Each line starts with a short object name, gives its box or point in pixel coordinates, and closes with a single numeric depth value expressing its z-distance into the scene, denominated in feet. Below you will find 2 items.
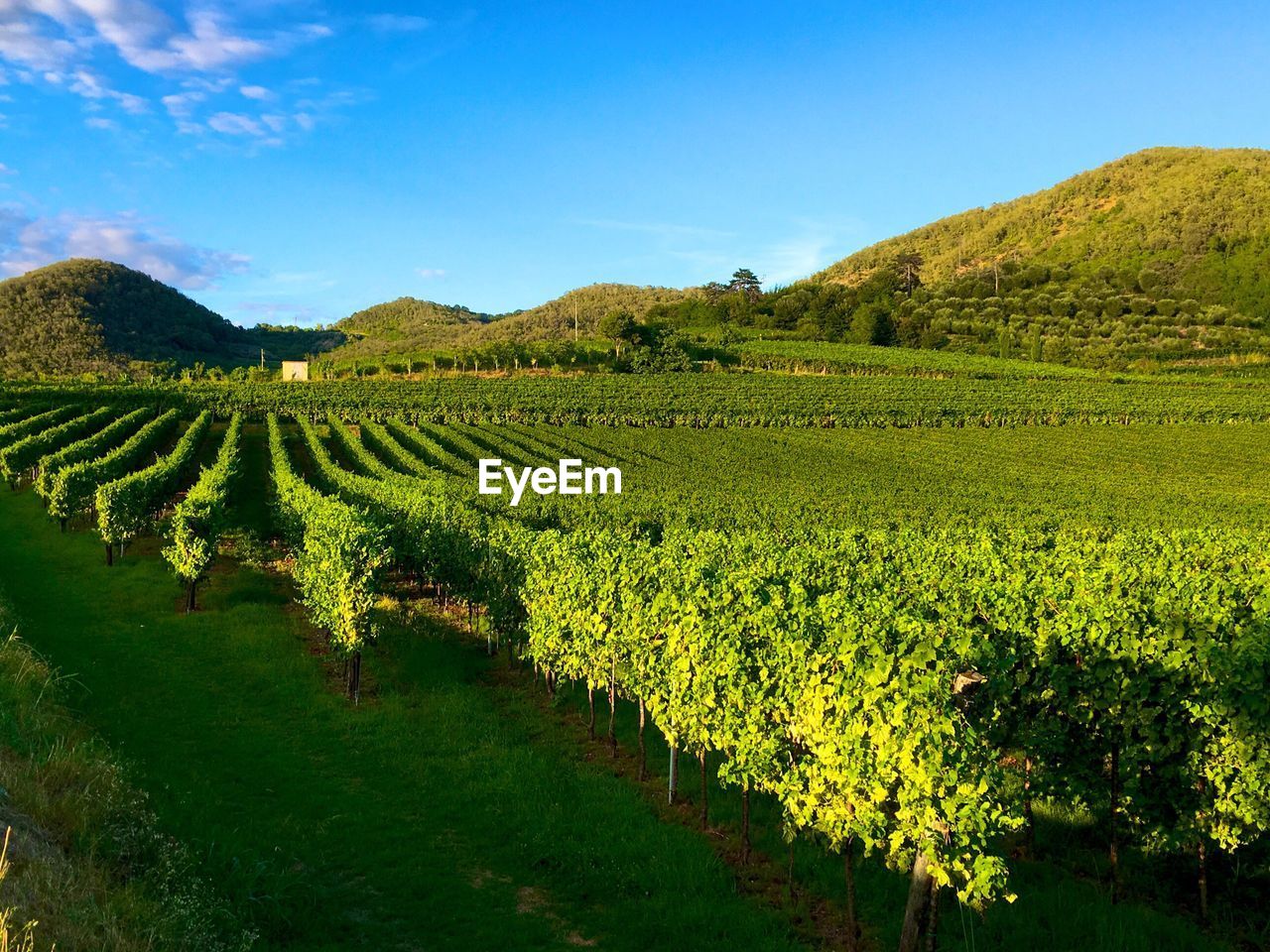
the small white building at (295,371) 344.90
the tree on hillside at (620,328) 388.78
